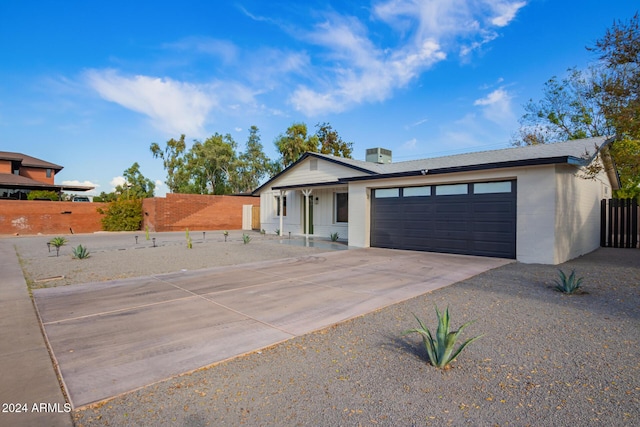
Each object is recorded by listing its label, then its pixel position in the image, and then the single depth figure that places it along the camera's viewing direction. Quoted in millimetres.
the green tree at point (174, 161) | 41781
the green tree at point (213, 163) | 38344
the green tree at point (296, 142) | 35469
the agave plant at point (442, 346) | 3162
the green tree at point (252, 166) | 41656
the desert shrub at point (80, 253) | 10320
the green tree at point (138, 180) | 41719
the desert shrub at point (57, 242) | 11549
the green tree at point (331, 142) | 36250
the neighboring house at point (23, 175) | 27527
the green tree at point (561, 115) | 23234
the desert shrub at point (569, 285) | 5852
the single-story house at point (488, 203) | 9344
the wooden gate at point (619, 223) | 13500
